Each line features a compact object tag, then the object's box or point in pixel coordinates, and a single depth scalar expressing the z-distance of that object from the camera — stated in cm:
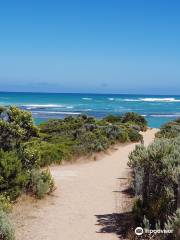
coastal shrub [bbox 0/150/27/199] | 1065
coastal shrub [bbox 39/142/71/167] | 1698
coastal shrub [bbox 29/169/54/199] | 1134
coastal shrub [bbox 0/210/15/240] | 743
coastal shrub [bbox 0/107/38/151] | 1150
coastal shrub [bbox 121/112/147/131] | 3584
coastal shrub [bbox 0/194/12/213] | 889
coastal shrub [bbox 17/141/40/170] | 1183
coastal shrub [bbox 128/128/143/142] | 2576
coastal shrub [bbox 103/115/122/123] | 3696
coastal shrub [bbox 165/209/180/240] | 702
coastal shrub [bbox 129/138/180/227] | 816
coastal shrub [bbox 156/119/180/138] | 2459
